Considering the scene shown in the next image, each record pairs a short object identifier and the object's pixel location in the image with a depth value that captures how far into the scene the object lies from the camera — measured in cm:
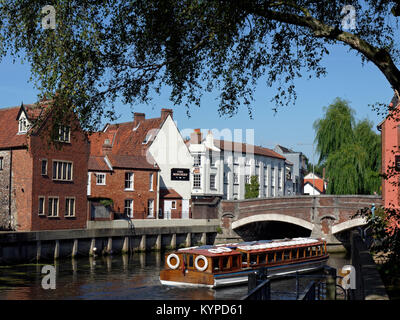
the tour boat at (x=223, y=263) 3145
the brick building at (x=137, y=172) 5066
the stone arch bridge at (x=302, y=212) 5041
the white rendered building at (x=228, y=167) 6781
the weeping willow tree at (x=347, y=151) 5459
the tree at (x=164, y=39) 1073
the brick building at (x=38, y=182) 4116
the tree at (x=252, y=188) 7261
